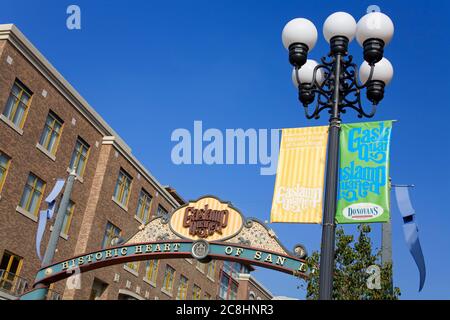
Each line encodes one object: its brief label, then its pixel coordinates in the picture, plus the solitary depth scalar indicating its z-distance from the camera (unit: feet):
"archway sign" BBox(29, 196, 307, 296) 40.96
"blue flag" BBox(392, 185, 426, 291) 28.33
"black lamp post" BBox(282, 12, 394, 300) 27.07
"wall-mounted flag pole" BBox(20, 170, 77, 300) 45.06
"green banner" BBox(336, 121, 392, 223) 24.57
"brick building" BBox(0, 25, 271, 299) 67.51
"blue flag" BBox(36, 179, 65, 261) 54.30
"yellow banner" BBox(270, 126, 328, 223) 26.37
